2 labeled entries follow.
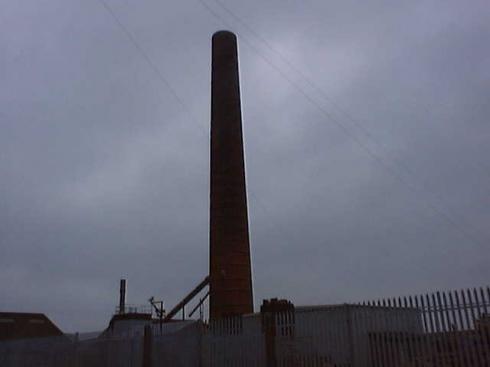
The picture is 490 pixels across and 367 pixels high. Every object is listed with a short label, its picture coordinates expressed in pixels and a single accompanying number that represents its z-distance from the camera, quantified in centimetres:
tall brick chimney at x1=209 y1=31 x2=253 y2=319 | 2580
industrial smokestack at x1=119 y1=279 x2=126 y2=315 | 4919
